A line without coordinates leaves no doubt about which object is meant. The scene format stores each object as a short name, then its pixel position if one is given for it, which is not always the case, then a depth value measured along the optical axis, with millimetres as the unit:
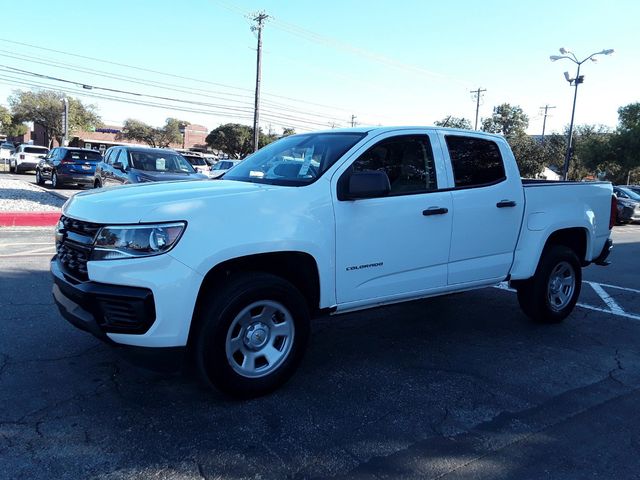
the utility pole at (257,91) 32219
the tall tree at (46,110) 73500
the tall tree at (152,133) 88688
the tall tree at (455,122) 54500
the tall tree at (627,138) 38344
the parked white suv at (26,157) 31594
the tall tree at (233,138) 76125
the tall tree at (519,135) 50531
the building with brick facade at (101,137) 77056
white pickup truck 3158
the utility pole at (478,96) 53812
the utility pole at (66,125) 50812
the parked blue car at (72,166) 19344
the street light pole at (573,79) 28291
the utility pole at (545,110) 70338
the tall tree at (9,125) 80438
